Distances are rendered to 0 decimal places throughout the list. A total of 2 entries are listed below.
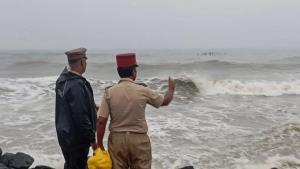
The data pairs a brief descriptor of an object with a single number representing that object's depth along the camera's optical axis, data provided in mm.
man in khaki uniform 4000
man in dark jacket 4207
